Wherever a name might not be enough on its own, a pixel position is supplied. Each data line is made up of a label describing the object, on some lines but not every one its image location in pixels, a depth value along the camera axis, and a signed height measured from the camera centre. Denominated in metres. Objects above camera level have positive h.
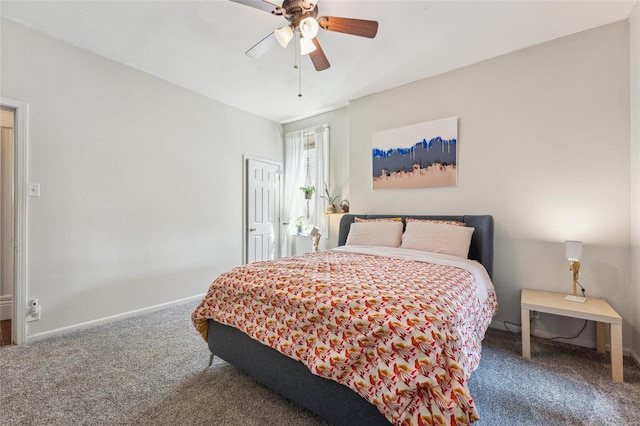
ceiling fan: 1.90 +1.37
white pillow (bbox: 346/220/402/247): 3.12 -0.25
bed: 1.11 -0.63
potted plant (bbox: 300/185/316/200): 4.44 +0.35
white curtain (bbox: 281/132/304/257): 4.74 +0.55
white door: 4.38 +0.04
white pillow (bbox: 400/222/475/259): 2.66 -0.26
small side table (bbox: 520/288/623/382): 1.87 -0.75
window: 4.40 +0.60
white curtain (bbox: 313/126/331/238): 4.36 +0.70
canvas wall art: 3.12 +0.71
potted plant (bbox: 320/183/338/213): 4.20 +0.21
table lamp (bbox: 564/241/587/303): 2.23 -0.39
